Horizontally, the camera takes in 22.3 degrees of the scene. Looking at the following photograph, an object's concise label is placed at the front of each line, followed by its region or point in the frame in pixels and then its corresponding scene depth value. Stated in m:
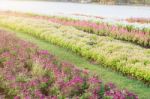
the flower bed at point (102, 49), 8.73
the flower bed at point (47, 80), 5.83
